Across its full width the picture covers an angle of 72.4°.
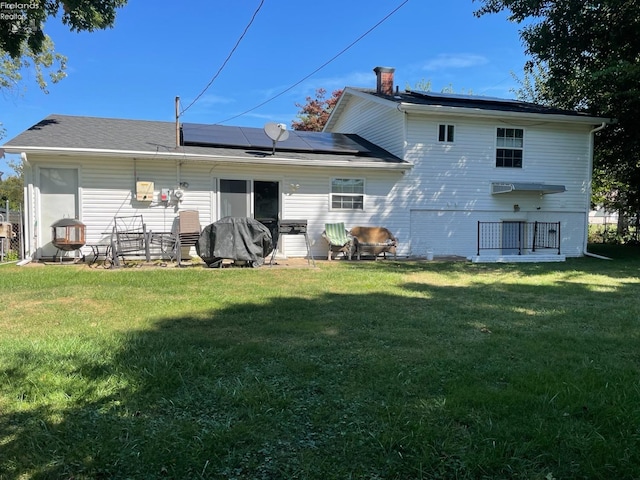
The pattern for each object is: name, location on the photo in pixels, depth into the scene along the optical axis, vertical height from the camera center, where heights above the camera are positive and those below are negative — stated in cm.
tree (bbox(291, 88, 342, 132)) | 2738 +710
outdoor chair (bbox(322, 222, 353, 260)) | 1102 -42
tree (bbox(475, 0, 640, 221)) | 1134 +486
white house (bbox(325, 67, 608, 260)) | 1205 +152
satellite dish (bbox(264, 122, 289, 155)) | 1068 +224
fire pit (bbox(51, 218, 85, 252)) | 912 -30
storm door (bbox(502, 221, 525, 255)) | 1302 -39
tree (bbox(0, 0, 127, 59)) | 707 +383
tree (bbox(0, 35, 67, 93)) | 1549 +560
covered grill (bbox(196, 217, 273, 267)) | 864 -39
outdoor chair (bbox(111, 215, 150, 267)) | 897 -37
